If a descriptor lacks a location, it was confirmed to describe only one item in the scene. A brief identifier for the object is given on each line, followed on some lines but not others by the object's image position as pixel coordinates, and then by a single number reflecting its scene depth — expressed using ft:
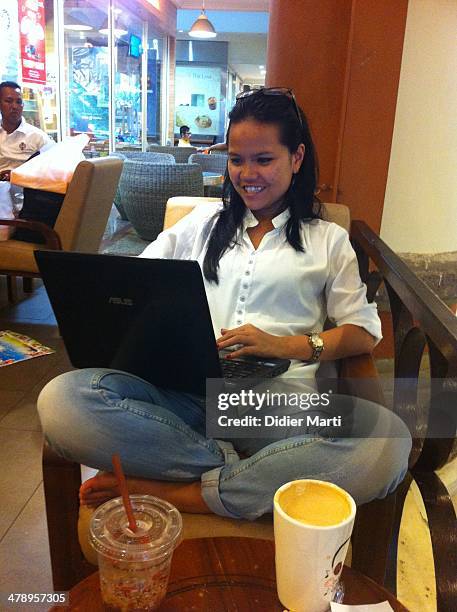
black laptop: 3.24
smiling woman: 3.22
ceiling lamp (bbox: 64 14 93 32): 17.71
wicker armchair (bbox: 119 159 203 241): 13.29
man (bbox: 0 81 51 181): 12.26
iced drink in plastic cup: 2.24
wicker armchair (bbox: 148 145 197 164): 22.48
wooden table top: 2.38
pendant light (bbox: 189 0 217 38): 22.44
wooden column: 6.76
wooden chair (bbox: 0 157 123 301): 9.52
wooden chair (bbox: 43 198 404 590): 3.34
